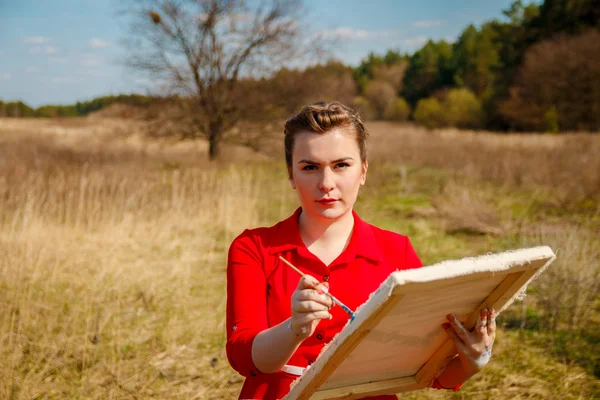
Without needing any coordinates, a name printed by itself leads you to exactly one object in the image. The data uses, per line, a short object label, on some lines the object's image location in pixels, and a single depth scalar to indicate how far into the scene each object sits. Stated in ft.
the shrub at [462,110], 114.32
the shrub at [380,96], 176.14
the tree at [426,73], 168.66
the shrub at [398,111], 164.04
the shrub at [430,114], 127.44
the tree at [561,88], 82.74
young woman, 4.96
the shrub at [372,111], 164.58
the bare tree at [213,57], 47.78
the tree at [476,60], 146.30
